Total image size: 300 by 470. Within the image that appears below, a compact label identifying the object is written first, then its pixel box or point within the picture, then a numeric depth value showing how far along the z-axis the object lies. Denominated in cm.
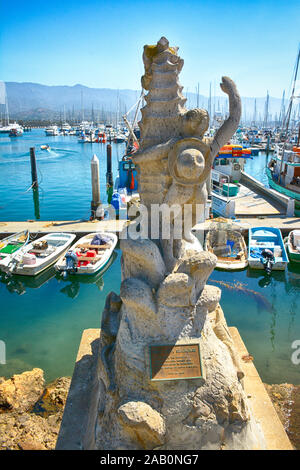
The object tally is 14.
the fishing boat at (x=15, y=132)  7403
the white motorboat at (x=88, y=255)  1343
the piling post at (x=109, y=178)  3015
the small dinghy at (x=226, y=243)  1443
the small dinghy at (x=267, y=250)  1384
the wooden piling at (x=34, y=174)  2718
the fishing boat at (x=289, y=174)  2252
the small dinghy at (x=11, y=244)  1398
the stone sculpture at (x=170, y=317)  445
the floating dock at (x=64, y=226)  1650
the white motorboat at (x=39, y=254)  1355
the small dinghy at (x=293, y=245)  1442
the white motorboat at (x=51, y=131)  8419
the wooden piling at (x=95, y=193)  1836
